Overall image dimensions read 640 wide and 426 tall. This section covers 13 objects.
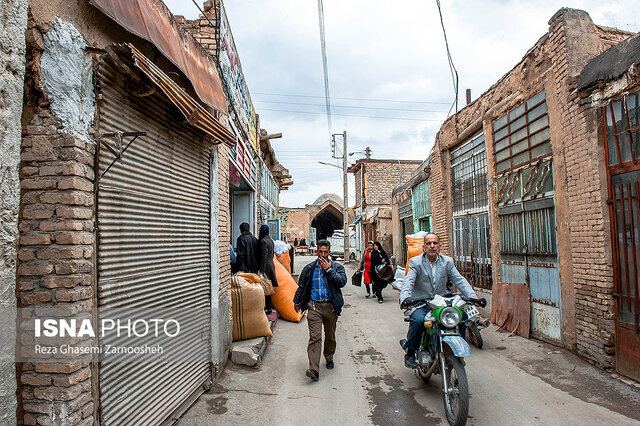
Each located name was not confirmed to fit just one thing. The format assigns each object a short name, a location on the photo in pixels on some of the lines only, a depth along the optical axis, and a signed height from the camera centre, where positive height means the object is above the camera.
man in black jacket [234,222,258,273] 6.77 -0.20
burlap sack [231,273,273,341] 5.32 -0.93
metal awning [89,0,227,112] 2.74 +1.74
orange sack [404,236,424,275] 9.40 -0.21
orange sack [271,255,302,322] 7.21 -1.07
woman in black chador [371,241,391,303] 9.98 -0.65
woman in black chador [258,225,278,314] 6.77 -0.24
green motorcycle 3.30 -1.05
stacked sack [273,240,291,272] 8.50 -0.26
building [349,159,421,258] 28.86 +4.41
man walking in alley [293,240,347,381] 4.57 -0.70
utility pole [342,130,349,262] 23.75 +1.50
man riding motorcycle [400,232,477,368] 4.17 -0.45
